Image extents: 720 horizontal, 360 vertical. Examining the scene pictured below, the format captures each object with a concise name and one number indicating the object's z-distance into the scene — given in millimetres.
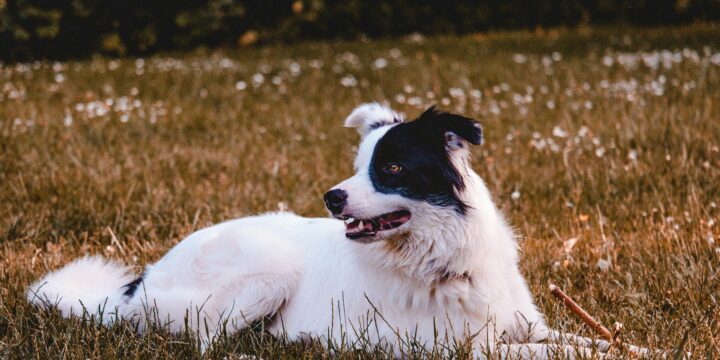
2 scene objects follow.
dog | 2920
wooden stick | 2990
